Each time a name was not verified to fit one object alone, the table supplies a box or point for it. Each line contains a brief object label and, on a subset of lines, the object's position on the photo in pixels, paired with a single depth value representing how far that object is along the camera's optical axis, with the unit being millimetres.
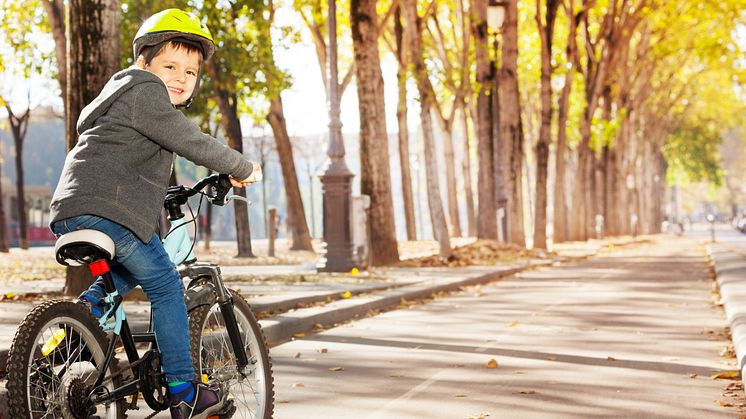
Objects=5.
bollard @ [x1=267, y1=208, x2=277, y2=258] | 30709
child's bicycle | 4461
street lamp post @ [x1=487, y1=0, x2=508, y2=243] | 27734
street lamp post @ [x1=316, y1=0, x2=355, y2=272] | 18859
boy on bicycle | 4727
